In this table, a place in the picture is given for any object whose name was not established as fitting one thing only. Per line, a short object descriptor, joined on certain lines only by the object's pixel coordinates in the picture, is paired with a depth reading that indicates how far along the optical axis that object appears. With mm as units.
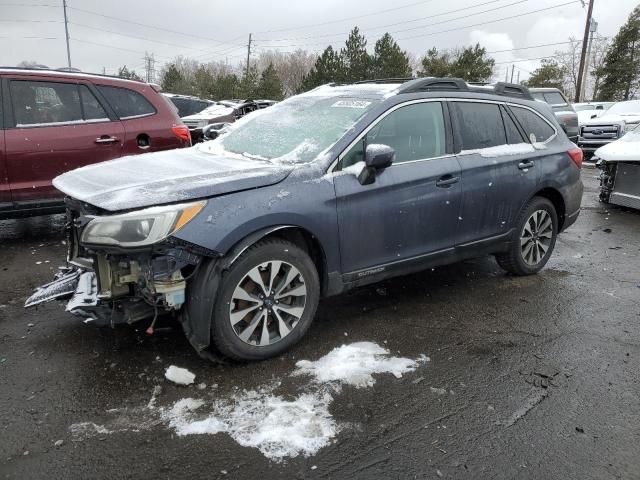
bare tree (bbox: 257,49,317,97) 78562
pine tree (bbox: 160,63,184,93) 49906
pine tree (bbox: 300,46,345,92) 37906
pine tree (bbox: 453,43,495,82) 35719
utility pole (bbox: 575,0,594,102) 30562
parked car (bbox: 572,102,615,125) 18894
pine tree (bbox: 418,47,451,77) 37156
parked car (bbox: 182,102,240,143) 13578
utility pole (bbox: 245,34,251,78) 72062
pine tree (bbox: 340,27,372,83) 38031
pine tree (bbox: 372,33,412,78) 36875
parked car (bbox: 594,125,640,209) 8031
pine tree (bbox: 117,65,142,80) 52722
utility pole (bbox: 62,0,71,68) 52125
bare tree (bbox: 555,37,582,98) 63656
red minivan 5391
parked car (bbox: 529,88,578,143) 14627
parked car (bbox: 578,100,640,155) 15195
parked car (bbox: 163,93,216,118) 15359
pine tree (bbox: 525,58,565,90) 44844
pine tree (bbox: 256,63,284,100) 39562
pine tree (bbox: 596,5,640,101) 44719
